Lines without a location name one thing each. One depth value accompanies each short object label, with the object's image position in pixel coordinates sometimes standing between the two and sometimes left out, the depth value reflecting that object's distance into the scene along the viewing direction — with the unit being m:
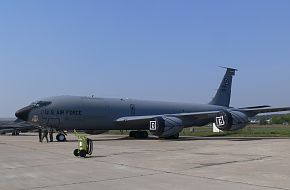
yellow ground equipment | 16.97
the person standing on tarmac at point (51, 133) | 31.61
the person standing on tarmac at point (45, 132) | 31.67
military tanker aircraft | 31.23
